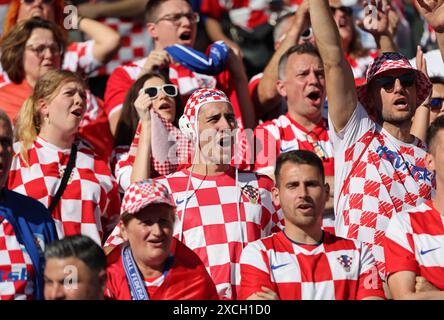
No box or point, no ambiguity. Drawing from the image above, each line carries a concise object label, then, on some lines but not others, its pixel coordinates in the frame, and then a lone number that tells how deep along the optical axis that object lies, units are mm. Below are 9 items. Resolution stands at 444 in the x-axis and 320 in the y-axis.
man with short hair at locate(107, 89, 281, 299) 14234
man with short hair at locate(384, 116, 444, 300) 12789
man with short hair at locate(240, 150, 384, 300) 12789
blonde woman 15328
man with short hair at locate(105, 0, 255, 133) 17875
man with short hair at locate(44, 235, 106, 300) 11867
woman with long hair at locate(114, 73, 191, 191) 15727
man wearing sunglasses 14547
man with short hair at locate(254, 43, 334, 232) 16609
